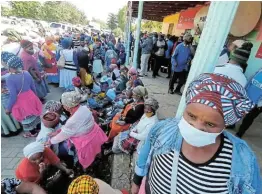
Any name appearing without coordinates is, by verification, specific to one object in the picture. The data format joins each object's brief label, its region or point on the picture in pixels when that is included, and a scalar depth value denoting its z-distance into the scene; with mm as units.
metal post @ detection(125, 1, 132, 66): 9305
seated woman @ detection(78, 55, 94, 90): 6172
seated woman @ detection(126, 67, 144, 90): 4519
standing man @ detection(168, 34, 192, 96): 5008
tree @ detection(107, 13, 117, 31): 50781
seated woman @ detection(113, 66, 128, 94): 5305
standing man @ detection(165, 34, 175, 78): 7527
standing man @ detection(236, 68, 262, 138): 2877
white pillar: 1221
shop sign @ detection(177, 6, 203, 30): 10141
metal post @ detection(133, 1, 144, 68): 5836
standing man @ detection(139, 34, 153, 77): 7273
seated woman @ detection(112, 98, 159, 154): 2793
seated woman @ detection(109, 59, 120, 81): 6099
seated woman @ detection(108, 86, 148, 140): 3365
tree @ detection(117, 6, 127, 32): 37925
